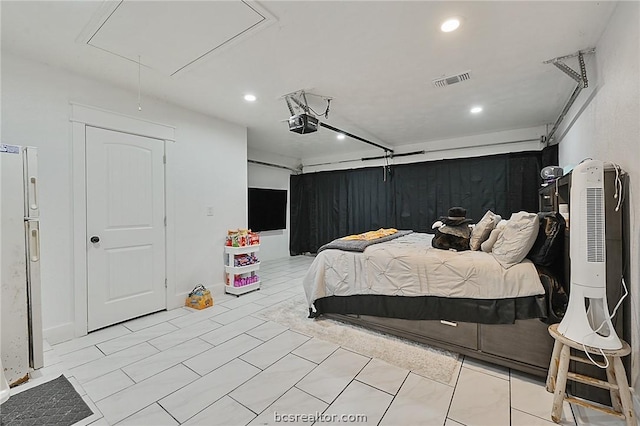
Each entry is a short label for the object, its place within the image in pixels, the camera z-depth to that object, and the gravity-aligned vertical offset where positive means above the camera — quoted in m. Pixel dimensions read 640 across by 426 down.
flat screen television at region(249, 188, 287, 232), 6.32 +0.05
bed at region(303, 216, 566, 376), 2.04 -0.76
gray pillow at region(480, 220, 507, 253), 2.53 -0.28
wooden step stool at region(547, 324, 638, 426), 1.51 -0.99
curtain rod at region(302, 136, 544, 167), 4.75 +1.17
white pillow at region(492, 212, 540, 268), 2.14 -0.24
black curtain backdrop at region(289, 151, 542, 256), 4.79 +0.31
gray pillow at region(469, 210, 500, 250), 2.67 -0.22
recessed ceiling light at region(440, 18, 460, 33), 2.00 +1.33
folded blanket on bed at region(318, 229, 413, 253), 2.97 -0.37
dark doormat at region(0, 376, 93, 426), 1.69 -1.23
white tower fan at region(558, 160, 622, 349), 1.61 -0.33
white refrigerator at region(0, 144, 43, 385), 2.02 -0.38
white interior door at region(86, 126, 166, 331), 2.93 -0.15
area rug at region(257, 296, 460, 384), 2.21 -1.22
